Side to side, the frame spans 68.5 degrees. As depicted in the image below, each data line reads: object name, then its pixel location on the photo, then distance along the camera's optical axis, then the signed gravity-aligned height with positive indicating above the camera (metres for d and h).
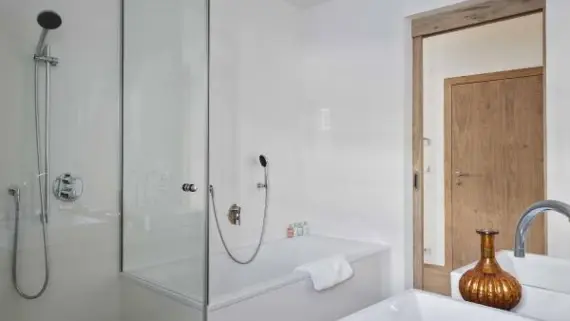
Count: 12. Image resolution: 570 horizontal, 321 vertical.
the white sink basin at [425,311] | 1.18 -0.43
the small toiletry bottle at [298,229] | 3.41 -0.53
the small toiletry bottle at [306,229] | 3.47 -0.54
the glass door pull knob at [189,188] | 2.33 -0.14
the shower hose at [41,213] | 2.09 -0.26
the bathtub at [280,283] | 2.06 -0.69
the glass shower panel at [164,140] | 2.25 +0.13
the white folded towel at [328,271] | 2.43 -0.65
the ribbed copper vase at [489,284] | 1.25 -0.36
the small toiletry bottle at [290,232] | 3.38 -0.55
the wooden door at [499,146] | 2.30 +0.11
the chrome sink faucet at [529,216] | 1.05 -0.14
